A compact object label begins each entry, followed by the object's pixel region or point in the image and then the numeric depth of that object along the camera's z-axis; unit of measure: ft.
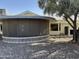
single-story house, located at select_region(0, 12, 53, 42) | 22.63
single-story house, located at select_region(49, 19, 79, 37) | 34.02
